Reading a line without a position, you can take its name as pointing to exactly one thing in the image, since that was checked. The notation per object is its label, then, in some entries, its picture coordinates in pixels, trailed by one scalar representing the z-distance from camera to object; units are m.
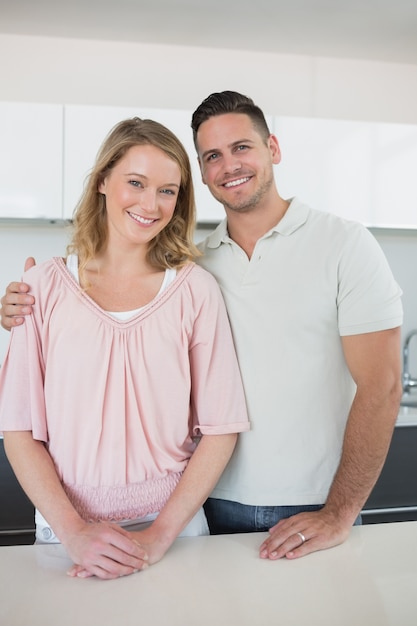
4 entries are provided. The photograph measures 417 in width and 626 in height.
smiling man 1.60
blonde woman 1.41
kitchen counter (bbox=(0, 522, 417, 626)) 1.03
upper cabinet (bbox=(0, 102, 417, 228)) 2.85
